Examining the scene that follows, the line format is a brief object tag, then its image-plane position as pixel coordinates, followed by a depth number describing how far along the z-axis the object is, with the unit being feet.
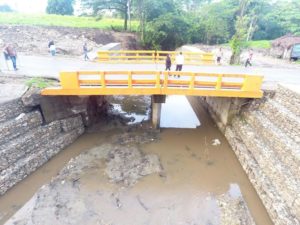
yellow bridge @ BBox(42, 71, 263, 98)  34.40
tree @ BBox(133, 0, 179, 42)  103.38
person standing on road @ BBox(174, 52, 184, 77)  40.33
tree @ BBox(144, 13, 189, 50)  102.89
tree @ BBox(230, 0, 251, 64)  59.70
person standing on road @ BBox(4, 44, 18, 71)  42.91
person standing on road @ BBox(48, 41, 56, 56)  58.39
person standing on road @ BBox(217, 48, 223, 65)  56.74
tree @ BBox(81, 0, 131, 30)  105.81
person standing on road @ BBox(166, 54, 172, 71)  40.91
